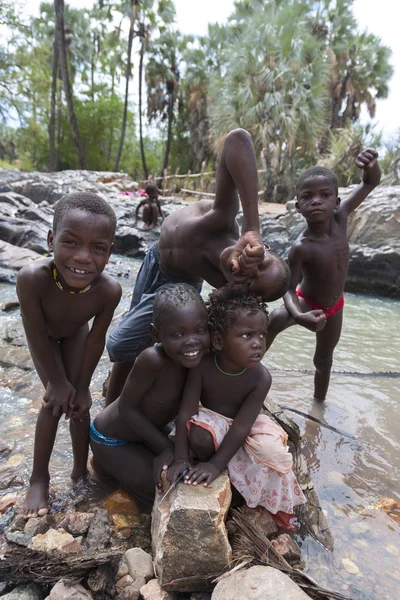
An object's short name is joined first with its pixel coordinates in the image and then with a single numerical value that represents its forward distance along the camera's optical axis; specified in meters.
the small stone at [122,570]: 1.41
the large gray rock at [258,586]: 1.20
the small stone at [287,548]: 1.55
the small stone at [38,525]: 1.57
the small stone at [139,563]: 1.41
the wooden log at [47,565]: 1.32
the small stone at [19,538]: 1.52
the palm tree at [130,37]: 19.99
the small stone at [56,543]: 1.47
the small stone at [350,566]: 1.58
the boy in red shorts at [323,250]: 2.60
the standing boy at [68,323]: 1.62
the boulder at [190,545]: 1.38
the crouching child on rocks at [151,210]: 10.84
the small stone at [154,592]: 1.32
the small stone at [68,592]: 1.25
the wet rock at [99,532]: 1.53
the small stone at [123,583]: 1.37
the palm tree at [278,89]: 15.46
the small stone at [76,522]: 1.58
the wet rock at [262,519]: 1.63
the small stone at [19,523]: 1.59
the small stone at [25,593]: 1.28
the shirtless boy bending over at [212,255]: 1.72
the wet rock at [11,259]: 6.50
